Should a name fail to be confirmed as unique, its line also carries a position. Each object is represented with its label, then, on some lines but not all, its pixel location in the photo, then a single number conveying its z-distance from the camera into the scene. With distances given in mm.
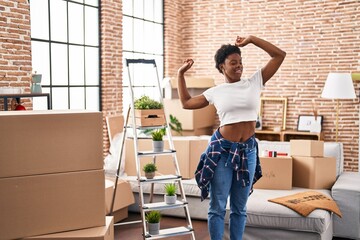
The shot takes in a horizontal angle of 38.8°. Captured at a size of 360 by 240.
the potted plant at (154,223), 4070
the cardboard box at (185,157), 5309
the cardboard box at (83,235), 2742
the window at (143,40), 7045
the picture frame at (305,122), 7438
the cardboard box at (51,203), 2650
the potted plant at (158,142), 4340
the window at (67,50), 5430
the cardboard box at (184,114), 7105
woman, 3406
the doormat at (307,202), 4141
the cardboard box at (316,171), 4785
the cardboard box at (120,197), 4918
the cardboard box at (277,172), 4773
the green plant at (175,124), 7090
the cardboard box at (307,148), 4805
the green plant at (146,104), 4504
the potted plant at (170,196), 4242
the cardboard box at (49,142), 2625
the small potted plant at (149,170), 4309
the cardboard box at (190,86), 7164
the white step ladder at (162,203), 4051
